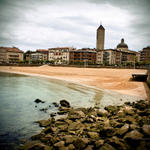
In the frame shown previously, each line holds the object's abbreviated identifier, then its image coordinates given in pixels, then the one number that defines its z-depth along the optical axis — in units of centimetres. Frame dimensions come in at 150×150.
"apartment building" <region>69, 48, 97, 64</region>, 12231
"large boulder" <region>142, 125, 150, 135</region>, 635
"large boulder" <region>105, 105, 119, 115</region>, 1163
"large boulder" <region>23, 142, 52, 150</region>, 647
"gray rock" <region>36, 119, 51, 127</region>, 937
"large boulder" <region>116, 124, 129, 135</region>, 697
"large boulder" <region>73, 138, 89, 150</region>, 645
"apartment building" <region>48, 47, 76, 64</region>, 13325
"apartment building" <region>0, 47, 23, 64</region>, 15050
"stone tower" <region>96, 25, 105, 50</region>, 16525
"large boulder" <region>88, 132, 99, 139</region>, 733
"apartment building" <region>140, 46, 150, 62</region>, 14938
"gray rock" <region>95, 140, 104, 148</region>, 647
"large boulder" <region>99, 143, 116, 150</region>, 587
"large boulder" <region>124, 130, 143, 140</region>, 614
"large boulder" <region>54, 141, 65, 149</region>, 654
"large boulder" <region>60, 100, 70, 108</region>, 1373
